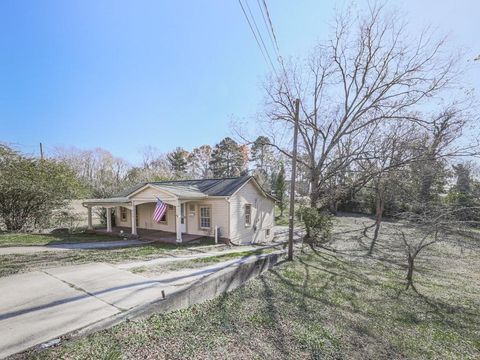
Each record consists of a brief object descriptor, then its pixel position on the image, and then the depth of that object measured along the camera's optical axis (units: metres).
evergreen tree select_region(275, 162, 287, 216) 29.27
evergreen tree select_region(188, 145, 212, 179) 47.38
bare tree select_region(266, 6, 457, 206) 16.11
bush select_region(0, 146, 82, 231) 12.95
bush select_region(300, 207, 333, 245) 14.19
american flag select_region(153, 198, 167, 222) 12.01
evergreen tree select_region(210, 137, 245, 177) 43.74
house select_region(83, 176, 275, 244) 13.36
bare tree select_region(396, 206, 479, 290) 6.46
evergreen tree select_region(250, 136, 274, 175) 18.64
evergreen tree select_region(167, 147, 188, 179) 44.62
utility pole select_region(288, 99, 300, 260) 9.17
